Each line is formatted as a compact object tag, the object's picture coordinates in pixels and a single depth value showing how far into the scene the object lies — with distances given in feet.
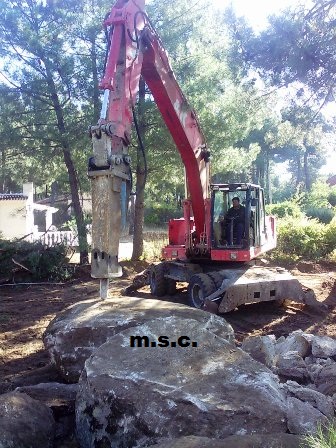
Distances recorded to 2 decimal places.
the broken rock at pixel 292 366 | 15.99
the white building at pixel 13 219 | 94.17
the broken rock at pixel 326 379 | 14.40
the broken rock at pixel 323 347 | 17.79
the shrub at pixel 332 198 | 106.93
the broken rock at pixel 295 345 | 18.15
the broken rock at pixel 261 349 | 16.60
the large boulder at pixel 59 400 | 13.03
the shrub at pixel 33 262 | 43.24
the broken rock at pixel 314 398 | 12.55
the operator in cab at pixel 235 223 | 29.27
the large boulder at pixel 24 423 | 10.87
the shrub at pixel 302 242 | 52.19
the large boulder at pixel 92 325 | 16.78
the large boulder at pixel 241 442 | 8.74
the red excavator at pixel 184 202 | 17.90
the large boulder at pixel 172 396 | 10.64
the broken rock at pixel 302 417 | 11.02
